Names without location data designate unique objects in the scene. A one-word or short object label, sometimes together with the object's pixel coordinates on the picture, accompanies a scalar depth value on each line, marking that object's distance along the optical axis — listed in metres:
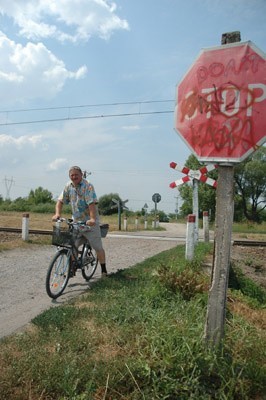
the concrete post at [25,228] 12.72
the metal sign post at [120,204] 27.53
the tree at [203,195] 57.29
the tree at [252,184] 62.09
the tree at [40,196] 86.19
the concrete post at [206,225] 12.69
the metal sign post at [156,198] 28.95
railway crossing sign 8.38
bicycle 5.61
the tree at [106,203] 66.57
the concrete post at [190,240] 7.64
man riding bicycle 6.11
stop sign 2.89
